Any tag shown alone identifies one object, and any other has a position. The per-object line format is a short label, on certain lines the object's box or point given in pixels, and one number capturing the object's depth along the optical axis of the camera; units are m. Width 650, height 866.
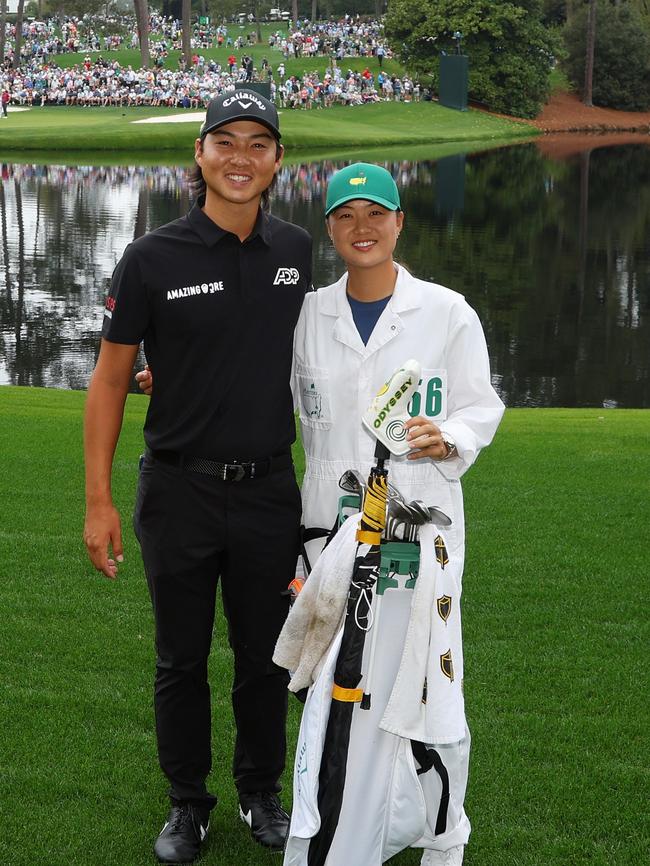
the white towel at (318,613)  3.10
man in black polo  3.42
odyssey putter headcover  2.96
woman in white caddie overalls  3.23
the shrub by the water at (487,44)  66.94
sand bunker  51.09
